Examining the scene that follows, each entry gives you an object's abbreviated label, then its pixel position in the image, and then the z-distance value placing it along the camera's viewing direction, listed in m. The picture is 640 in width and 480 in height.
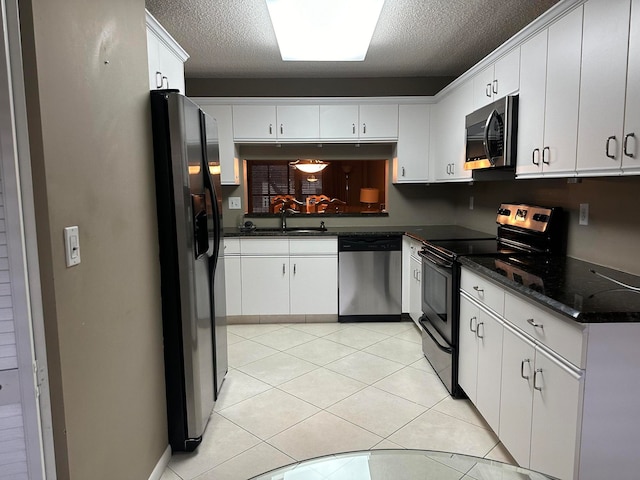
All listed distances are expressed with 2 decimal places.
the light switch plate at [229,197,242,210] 4.58
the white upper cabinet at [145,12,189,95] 2.15
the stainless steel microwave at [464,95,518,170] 2.57
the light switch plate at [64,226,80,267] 1.24
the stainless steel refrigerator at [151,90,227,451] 1.95
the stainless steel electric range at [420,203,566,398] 2.63
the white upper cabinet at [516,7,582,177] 1.99
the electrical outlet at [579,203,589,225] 2.41
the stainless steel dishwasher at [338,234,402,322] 4.10
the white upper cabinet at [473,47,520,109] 2.56
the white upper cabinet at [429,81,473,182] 3.46
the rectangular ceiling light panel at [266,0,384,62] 2.54
